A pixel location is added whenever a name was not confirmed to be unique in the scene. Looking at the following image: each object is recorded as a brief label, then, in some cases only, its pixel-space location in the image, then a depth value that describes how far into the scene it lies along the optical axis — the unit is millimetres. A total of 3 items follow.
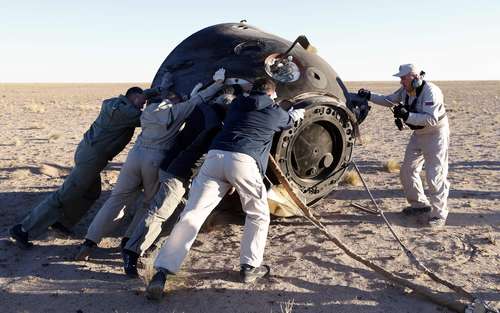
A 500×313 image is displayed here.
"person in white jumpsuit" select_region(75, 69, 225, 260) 5441
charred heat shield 5952
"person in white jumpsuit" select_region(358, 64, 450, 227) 6504
